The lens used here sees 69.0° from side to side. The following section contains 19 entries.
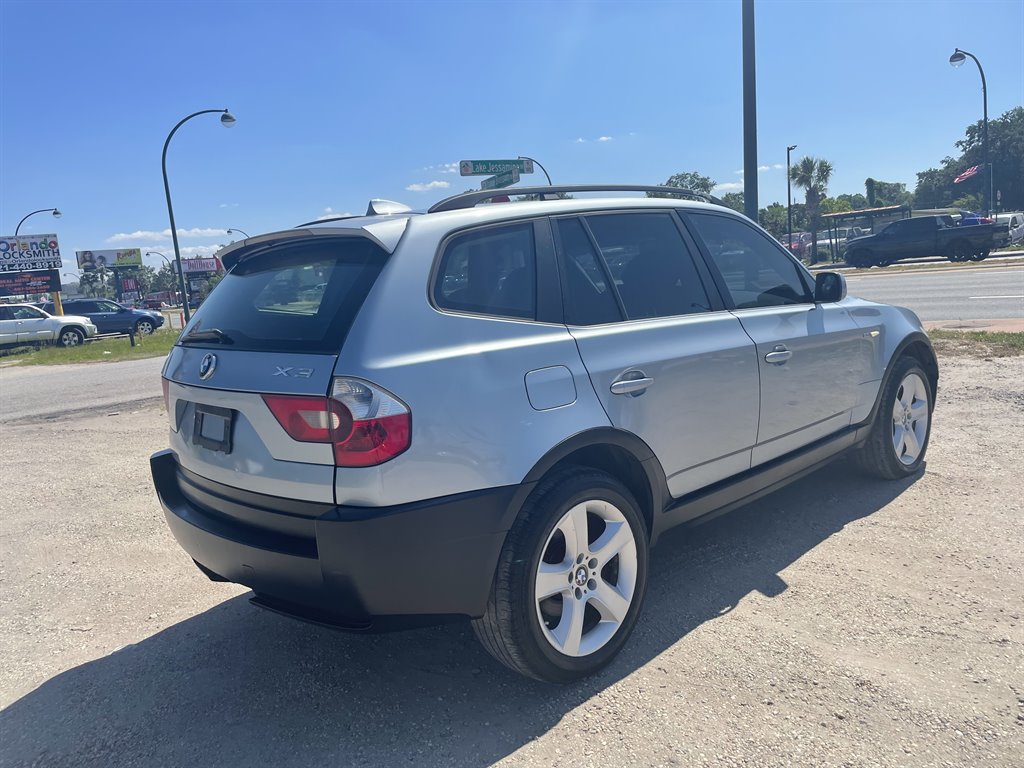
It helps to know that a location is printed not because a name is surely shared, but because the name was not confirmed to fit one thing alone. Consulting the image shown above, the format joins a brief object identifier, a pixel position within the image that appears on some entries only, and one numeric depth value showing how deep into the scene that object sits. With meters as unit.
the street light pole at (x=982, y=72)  27.91
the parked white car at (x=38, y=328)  24.31
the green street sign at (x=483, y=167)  13.90
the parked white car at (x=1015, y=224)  33.42
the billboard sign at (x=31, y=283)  32.00
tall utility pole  8.02
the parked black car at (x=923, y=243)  26.59
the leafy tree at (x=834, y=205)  97.93
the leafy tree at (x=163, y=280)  146.25
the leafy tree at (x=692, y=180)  77.11
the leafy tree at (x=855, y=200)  116.19
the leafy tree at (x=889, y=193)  90.88
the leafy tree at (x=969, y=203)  61.79
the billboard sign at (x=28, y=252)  37.66
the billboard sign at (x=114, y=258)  91.50
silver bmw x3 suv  2.39
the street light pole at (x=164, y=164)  25.05
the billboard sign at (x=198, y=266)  102.72
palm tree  75.12
